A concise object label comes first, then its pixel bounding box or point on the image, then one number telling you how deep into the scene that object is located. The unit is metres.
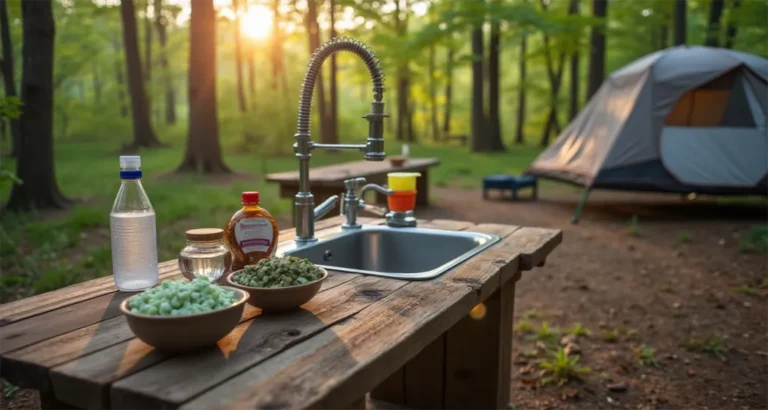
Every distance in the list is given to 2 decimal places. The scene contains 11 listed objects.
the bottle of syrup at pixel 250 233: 1.75
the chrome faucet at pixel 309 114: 1.92
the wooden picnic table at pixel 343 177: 5.79
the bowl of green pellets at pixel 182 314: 1.08
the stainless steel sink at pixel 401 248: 2.37
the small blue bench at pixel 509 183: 8.59
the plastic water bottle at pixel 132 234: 1.50
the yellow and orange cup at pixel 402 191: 2.40
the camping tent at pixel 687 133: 6.97
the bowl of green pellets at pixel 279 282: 1.32
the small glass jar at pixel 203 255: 1.56
